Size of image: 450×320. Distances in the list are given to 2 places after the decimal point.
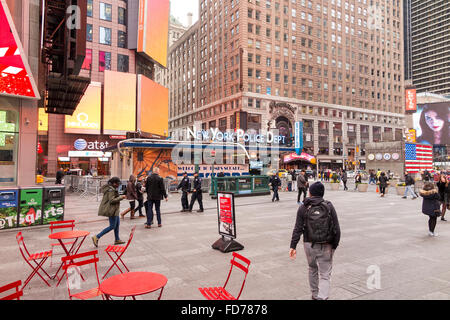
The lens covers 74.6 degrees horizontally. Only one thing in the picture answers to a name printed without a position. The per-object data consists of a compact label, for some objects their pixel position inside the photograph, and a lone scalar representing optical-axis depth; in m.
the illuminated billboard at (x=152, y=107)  41.12
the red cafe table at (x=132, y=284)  3.26
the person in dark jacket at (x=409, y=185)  19.75
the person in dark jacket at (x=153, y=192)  10.41
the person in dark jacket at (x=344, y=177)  26.64
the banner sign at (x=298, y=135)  44.81
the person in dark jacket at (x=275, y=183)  18.44
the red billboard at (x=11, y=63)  10.70
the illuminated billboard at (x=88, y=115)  37.44
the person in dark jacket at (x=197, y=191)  13.63
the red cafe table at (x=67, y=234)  5.90
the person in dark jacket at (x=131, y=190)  11.63
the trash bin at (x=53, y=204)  10.49
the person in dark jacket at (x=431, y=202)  8.92
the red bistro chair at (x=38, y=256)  5.17
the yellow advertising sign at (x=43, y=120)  38.83
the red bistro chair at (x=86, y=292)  3.62
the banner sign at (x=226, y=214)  7.60
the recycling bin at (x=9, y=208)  9.63
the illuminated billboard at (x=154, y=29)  41.38
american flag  33.94
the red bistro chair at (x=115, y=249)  5.30
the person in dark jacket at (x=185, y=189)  13.91
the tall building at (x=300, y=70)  60.25
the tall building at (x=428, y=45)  134.50
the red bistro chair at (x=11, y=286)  2.97
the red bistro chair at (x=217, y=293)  3.65
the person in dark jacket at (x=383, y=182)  20.55
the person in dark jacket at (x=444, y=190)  11.40
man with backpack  4.21
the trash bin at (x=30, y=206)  10.00
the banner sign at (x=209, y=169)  26.26
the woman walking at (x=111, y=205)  7.90
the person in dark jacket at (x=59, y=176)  24.56
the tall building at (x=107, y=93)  38.25
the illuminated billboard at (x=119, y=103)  38.97
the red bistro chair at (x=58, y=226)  6.65
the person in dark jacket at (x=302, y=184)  16.56
